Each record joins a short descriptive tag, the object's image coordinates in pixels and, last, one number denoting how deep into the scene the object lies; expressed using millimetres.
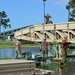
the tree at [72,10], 97050
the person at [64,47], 28852
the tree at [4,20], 165375
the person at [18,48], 29506
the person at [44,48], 30969
